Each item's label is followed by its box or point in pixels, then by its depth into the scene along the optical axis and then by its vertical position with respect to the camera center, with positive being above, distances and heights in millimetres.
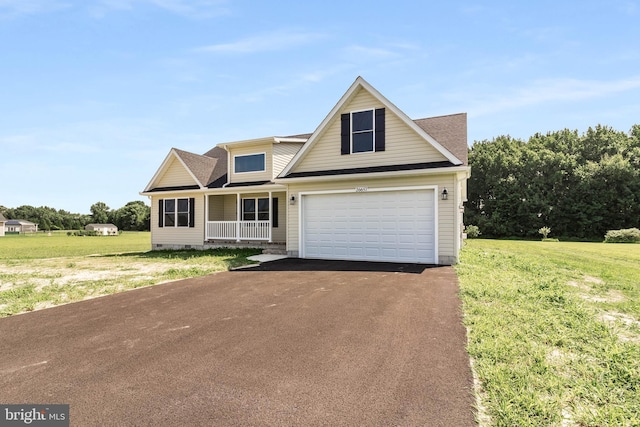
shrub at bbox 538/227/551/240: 28453 -1417
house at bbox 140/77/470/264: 10594 +1129
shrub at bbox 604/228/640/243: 25016 -1663
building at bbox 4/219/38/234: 73500 -2086
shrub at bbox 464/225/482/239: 30719 -1541
